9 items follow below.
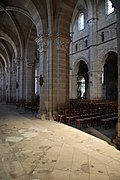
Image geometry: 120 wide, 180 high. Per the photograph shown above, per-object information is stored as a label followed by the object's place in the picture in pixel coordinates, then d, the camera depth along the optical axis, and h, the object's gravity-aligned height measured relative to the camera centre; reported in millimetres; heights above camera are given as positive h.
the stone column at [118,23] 5216 +2234
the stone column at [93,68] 22359 +3351
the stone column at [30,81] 17641 +1223
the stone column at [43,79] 11086 +901
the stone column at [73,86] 28100 +1056
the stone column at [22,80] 18302 +1380
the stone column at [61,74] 11031 +1250
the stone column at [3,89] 31409 +601
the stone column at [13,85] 23547 +1053
